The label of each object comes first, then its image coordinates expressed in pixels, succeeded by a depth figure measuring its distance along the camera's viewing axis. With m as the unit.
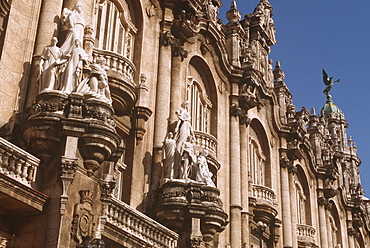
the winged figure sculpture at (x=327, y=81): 76.25
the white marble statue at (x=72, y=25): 19.80
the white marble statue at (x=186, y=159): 25.00
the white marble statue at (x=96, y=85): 18.80
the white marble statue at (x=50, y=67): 18.84
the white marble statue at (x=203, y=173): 25.16
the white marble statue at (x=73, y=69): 18.83
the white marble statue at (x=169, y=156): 25.03
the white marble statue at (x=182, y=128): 25.69
